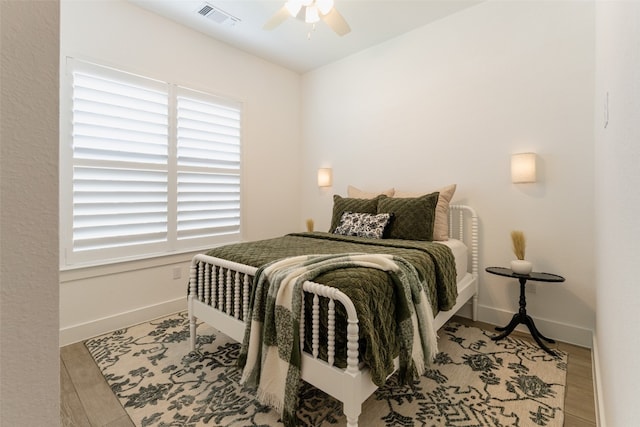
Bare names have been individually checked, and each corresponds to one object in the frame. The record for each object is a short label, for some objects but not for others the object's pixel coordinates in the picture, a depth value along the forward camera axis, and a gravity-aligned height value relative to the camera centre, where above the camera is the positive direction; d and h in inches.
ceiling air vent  113.5 +77.2
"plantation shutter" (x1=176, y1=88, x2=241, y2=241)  126.8 +19.6
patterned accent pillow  110.3 -5.0
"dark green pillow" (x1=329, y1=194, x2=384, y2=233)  122.7 +2.3
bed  52.8 -22.0
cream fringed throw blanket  59.1 -25.2
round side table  92.2 -32.6
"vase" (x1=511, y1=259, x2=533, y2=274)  93.7 -16.8
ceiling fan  89.1 +61.9
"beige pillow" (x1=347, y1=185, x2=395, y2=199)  132.2 +8.5
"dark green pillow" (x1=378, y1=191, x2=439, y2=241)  106.2 -2.1
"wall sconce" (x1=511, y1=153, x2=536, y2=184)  99.2 +15.5
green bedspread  54.4 -14.6
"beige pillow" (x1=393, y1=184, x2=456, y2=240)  110.2 -0.6
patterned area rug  64.2 -44.1
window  99.9 +16.1
